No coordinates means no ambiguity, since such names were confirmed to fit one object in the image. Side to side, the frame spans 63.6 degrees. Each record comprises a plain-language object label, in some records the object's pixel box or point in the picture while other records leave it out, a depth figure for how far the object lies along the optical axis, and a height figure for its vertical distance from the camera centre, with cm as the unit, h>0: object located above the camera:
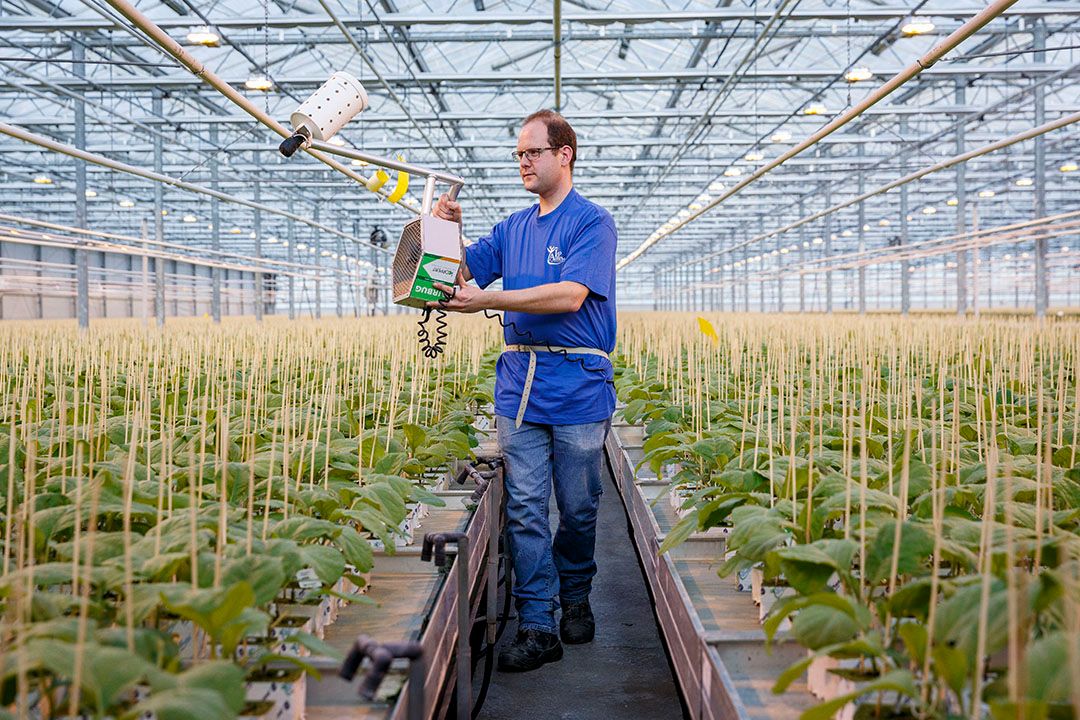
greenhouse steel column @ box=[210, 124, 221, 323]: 1489 +214
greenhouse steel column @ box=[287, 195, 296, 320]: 1881 +163
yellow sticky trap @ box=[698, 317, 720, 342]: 374 +8
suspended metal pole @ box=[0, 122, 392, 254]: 383 +109
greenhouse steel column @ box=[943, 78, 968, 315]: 1274 +208
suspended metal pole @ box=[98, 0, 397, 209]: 277 +109
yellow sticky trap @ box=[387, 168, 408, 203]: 251 +48
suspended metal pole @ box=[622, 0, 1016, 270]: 275 +110
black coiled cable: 223 +8
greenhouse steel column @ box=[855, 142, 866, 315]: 1700 +263
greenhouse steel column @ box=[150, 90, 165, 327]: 1202 +207
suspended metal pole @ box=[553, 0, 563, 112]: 467 +214
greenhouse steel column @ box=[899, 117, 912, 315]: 1619 +194
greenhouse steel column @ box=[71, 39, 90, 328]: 1090 +176
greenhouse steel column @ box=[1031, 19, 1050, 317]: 1159 +201
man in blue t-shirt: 248 -7
